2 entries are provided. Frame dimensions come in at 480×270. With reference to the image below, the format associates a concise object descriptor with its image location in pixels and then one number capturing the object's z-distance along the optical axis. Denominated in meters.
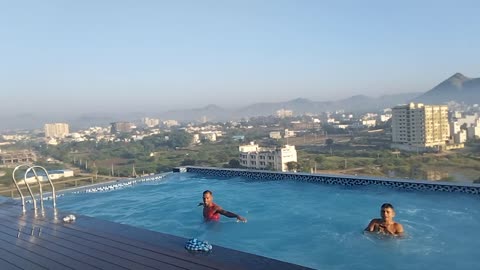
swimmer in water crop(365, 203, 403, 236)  5.21
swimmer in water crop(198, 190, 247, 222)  6.43
